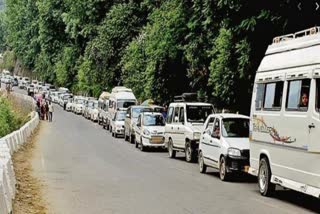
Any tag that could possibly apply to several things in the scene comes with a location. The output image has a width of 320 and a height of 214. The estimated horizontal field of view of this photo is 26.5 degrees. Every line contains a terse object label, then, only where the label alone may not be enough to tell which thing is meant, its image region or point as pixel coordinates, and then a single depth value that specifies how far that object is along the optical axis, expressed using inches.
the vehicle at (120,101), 1775.3
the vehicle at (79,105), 2733.8
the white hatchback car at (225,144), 708.7
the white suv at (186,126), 953.5
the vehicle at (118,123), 1563.7
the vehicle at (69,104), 3019.2
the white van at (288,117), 509.0
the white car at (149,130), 1182.3
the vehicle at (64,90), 3417.8
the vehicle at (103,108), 1928.0
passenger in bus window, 521.4
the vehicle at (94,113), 2270.5
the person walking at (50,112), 2258.1
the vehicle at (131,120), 1373.9
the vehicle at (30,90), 3770.7
